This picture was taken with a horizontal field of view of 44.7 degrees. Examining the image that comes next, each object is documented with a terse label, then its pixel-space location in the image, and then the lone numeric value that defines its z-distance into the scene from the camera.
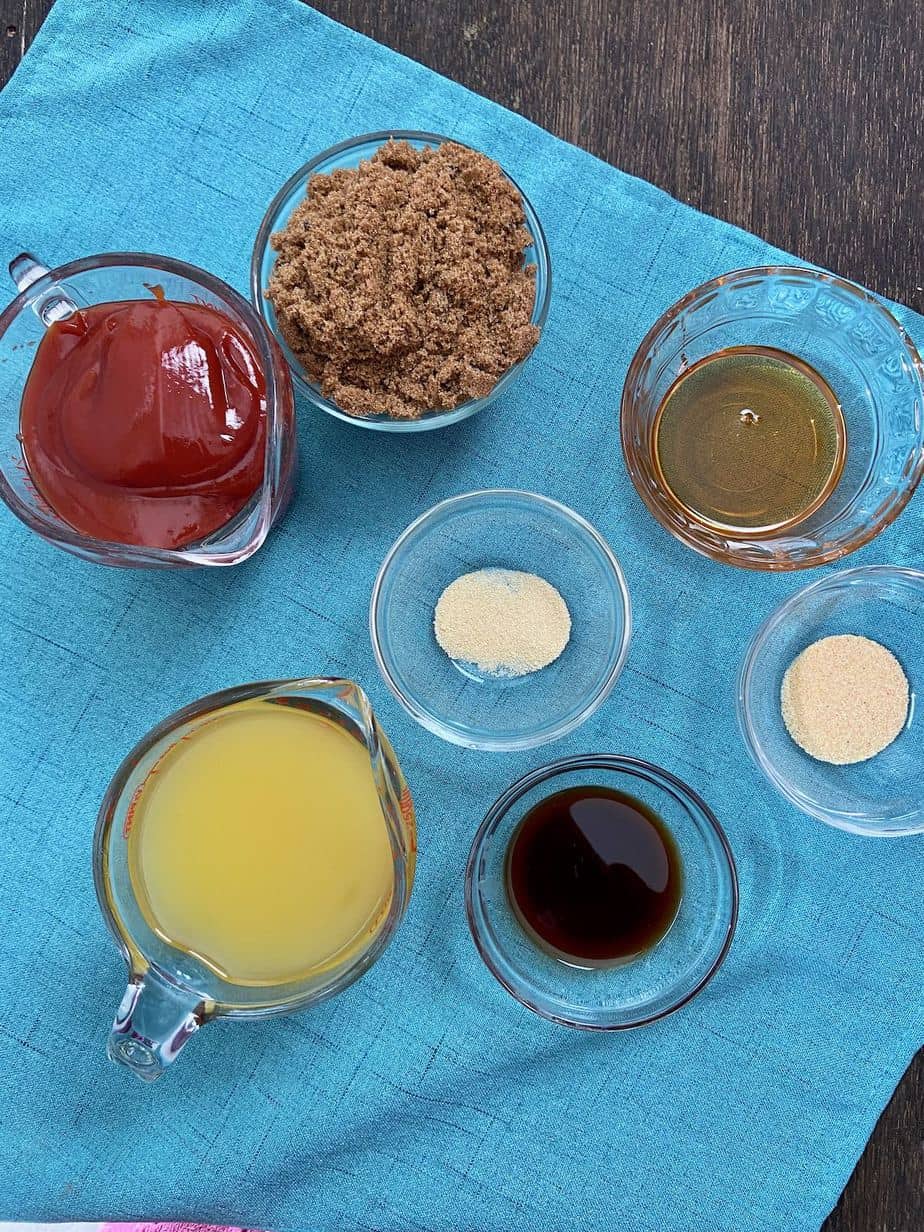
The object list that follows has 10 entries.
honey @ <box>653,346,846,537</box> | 0.39
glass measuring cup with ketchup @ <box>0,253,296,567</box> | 0.33
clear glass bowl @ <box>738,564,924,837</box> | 0.39
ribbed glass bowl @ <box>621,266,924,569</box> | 0.38
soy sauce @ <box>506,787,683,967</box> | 0.40
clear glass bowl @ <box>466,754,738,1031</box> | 0.39
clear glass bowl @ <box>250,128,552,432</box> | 0.36
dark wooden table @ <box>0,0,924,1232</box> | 0.41
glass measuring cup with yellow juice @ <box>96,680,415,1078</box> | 0.34
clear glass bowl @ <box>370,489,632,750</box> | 0.39
